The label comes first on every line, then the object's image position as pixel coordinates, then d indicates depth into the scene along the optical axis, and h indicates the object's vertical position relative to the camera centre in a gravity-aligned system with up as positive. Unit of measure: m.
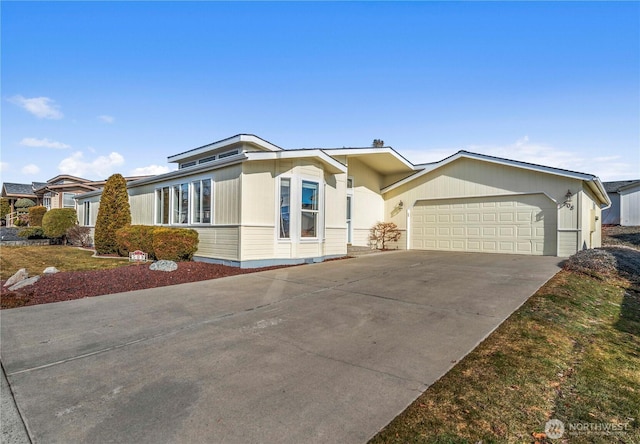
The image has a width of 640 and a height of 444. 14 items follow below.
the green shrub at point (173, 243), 10.15 -0.77
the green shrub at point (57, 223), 18.11 -0.25
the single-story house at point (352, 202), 10.02 +0.76
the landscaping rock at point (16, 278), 7.16 -1.42
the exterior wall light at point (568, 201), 12.25 +0.83
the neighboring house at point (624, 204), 25.02 +1.48
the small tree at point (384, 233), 16.77 -0.67
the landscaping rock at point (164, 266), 8.77 -1.33
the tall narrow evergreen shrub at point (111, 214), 13.48 +0.22
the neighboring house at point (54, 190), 25.11 +2.54
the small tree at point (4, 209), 28.92 +0.90
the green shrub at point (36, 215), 23.27 +0.27
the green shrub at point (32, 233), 19.42 -0.90
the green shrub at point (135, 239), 11.33 -0.75
